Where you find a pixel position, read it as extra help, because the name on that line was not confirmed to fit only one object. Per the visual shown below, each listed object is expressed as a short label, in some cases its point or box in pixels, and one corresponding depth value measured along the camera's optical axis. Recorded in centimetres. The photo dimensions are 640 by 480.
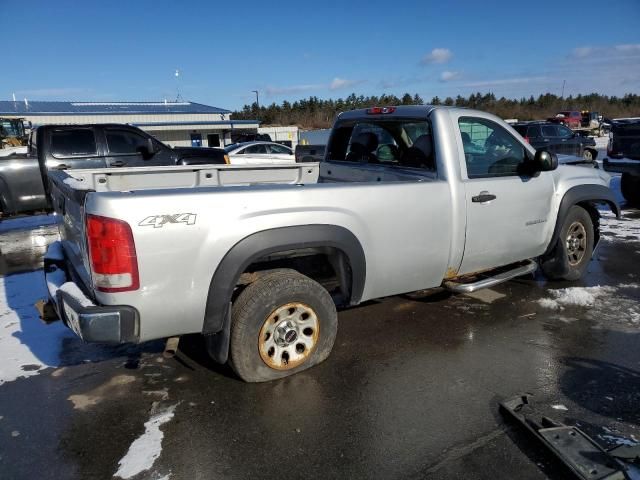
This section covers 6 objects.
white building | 3700
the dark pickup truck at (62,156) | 798
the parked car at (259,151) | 1664
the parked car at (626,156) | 995
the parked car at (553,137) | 1839
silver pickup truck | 275
